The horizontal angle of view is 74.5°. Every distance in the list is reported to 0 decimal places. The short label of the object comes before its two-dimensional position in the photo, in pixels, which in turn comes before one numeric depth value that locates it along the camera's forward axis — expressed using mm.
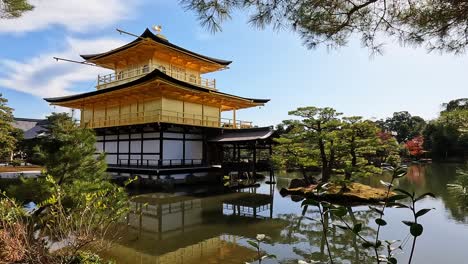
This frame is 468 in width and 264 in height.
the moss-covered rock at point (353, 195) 11363
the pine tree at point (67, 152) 5254
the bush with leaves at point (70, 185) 4340
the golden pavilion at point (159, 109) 17031
